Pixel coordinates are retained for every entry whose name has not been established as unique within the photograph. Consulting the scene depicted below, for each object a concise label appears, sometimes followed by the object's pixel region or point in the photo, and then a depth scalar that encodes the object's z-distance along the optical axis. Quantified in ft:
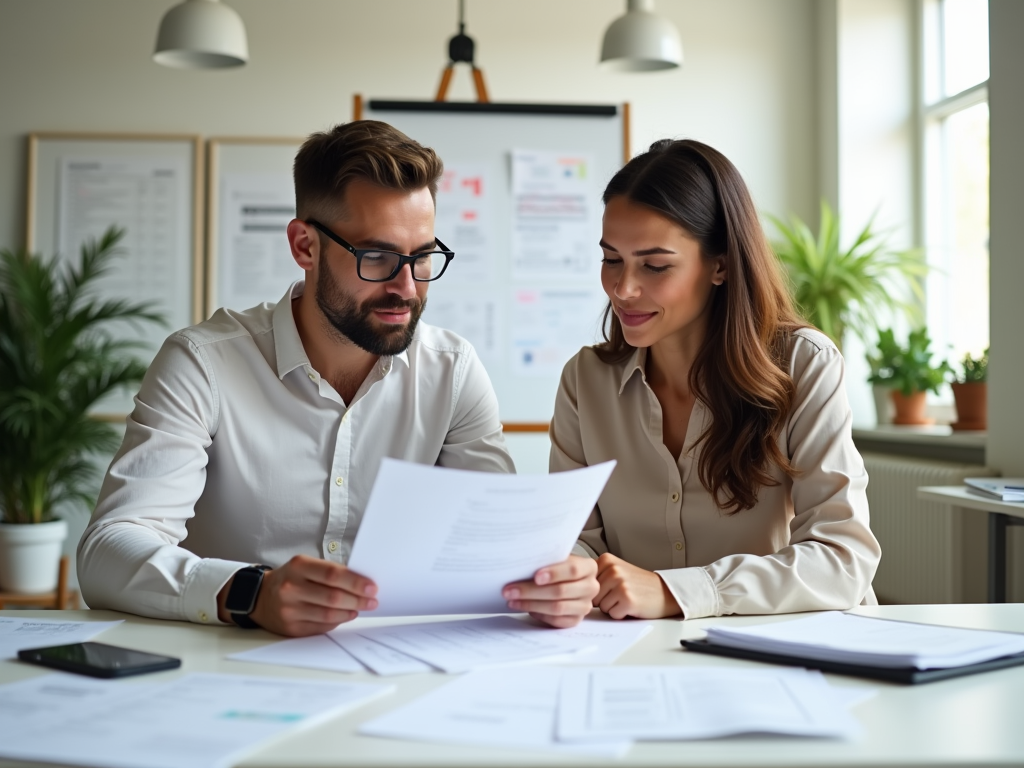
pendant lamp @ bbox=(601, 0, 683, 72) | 11.14
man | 5.57
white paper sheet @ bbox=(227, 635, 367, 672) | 3.46
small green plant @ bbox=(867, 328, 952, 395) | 13.16
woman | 5.35
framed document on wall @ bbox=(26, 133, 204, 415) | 14.88
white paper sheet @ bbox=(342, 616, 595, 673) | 3.55
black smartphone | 3.28
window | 13.92
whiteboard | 12.38
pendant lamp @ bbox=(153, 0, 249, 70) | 10.79
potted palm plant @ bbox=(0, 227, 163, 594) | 13.32
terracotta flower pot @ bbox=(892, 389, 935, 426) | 13.48
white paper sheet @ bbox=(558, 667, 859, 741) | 2.69
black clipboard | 3.27
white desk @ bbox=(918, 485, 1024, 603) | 8.37
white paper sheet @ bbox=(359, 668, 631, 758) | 2.65
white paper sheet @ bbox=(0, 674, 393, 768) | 2.54
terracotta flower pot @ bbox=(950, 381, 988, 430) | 11.91
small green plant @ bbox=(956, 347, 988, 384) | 11.85
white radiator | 11.17
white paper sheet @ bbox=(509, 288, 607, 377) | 13.24
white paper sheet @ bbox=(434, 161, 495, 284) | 12.57
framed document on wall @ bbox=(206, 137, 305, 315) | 15.06
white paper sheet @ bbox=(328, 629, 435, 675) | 3.40
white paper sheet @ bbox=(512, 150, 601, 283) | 12.55
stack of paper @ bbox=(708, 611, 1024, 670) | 3.34
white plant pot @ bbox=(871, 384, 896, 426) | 13.76
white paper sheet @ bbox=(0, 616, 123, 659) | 3.71
